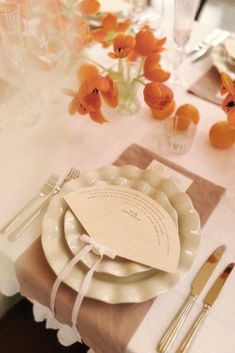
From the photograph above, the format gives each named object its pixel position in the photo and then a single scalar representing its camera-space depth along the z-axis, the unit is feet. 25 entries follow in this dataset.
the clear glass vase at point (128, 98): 2.88
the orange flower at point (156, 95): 2.33
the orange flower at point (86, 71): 2.78
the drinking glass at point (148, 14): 3.95
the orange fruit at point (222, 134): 2.66
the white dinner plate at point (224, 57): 3.38
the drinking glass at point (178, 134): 2.71
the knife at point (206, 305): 1.73
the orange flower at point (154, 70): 2.42
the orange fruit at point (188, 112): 2.79
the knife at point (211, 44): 3.60
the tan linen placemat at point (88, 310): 1.78
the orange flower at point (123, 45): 2.40
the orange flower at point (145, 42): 2.49
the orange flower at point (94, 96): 2.30
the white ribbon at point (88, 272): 1.79
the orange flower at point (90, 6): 2.85
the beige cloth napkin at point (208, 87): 3.16
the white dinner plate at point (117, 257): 1.84
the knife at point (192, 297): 1.74
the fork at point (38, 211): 2.14
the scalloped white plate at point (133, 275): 1.80
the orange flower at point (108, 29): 2.82
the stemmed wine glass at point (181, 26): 2.84
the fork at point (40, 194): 2.18
